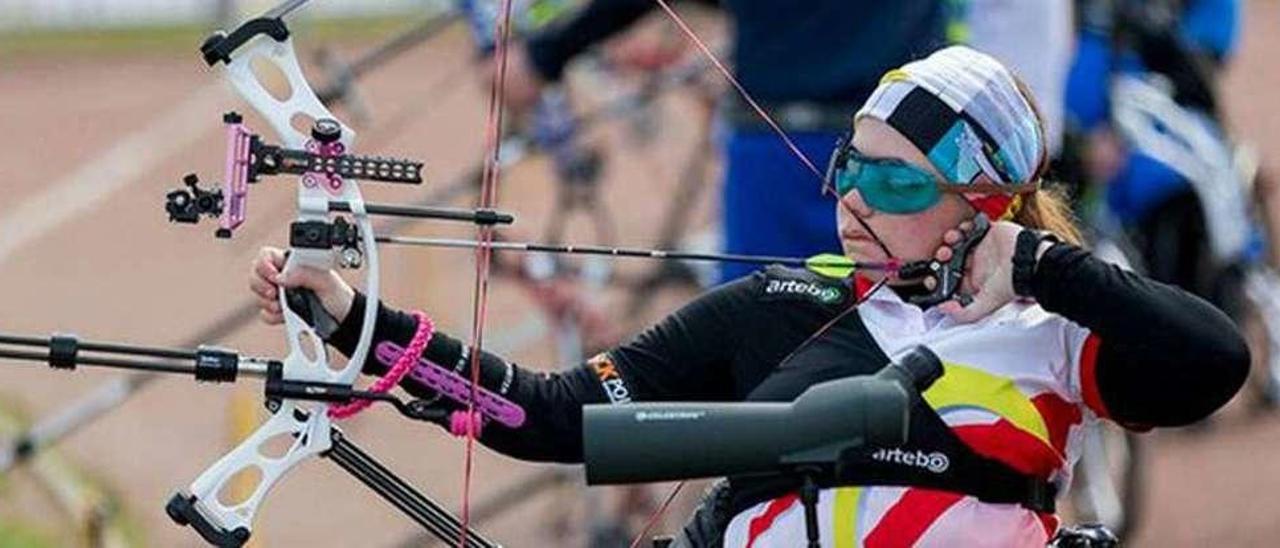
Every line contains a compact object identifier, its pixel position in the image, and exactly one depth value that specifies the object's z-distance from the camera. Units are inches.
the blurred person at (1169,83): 817.3
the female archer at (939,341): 397.6
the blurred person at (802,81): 618.9
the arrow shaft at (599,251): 389.4
